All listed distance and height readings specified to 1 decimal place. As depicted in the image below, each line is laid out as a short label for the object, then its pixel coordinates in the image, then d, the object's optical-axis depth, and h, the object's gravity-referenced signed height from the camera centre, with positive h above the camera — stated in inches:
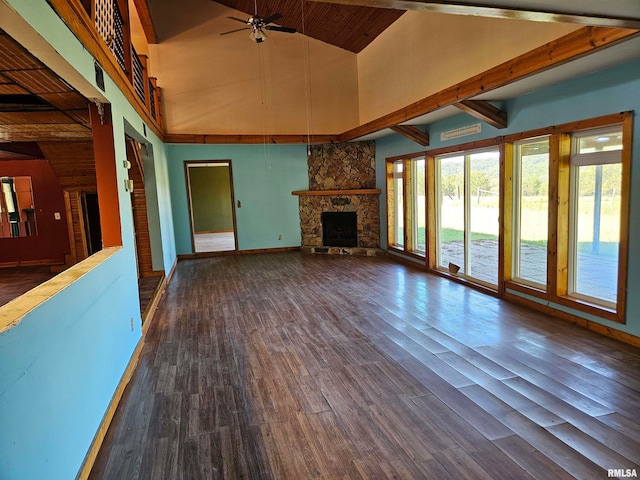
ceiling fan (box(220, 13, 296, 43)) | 197.6 +97.7
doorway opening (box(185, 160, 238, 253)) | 534.9 +12.5
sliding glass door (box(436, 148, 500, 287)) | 208.8 -9.6
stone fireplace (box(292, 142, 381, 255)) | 338.3 +4.9
